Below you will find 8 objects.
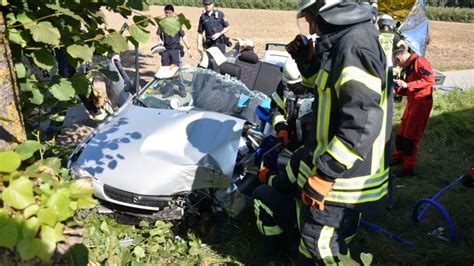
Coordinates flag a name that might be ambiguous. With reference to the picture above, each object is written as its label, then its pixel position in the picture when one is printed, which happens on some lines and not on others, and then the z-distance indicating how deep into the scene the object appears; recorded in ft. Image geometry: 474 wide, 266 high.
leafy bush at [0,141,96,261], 3.12
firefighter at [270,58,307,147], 11.07
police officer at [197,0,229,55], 27.63
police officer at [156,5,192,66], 26.96
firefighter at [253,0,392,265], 6.91
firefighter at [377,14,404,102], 17.84
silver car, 10.50
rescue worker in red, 15.49
